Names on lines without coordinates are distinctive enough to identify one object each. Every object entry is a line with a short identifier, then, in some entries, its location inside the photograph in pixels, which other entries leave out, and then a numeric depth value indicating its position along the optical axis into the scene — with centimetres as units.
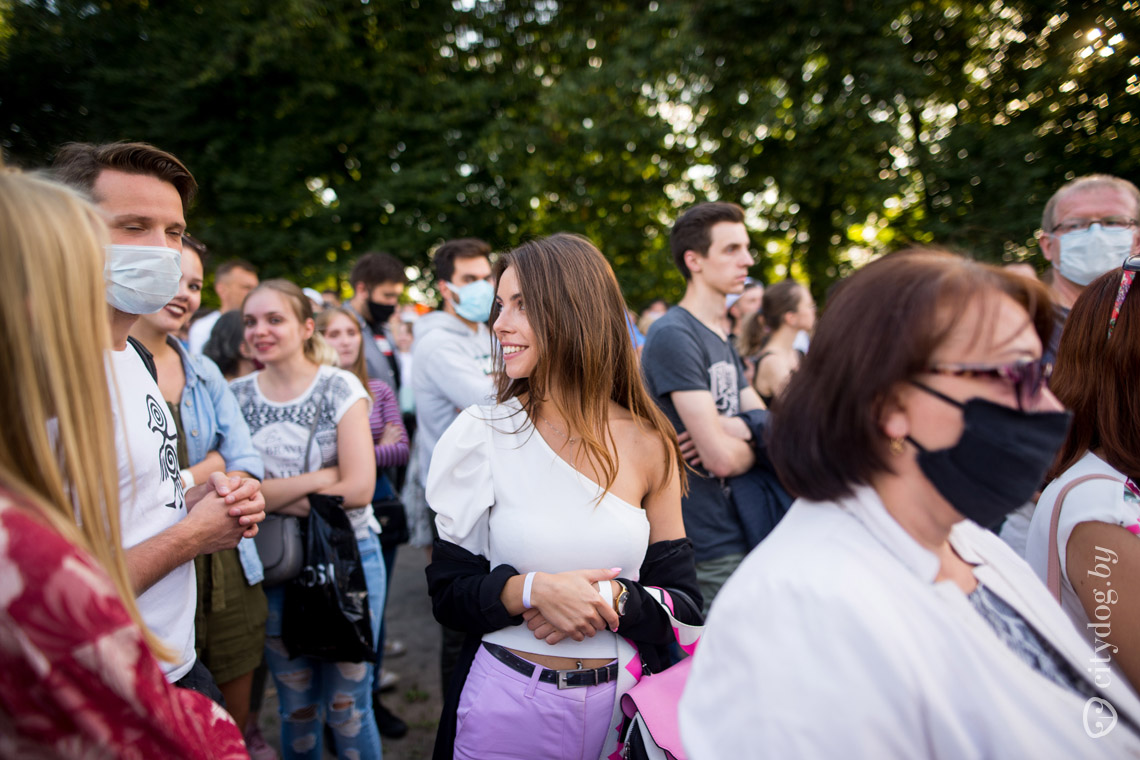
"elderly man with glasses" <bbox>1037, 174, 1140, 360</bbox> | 327
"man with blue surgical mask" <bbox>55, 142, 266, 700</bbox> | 182
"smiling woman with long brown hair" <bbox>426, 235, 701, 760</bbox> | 191
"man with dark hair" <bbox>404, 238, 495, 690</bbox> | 381
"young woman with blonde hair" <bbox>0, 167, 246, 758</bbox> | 90
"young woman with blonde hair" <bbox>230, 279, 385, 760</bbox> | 300
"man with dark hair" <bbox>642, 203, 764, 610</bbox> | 310
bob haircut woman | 112
